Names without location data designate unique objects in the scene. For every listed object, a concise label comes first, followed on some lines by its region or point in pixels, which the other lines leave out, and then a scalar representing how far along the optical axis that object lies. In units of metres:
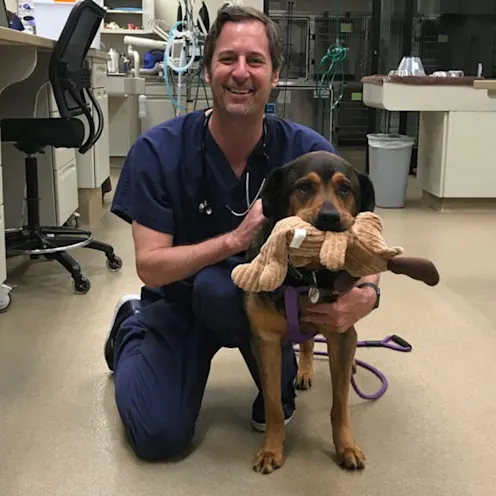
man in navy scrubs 1.49
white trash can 4.48
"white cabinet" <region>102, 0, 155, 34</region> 6.41
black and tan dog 1.29
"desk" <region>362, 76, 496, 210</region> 4.17
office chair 2.68
